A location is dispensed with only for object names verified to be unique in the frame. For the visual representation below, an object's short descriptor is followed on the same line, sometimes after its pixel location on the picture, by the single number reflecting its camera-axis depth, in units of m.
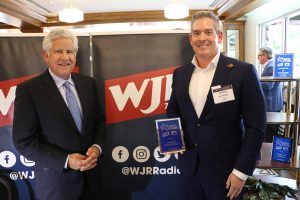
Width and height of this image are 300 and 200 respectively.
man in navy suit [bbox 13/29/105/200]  1.51
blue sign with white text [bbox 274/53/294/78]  2.09
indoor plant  2.06
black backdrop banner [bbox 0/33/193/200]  2.21
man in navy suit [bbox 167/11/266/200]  1.42
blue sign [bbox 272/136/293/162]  2.08
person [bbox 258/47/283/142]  4.21
